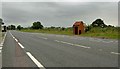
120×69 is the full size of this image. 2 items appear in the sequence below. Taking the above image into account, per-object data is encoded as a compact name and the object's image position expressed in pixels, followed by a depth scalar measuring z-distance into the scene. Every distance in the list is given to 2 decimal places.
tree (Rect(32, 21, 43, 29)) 64.91
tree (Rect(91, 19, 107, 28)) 45.17
